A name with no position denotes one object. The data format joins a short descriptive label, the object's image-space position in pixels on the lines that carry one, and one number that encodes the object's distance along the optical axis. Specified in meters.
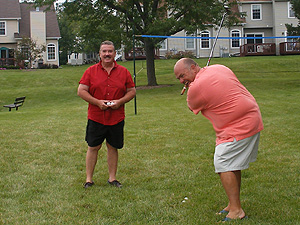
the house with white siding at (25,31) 41.22
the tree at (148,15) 20.20
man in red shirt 5.45
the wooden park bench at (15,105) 17.48
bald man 4.05
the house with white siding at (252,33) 40.65
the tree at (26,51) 36.84
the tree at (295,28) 21.27
